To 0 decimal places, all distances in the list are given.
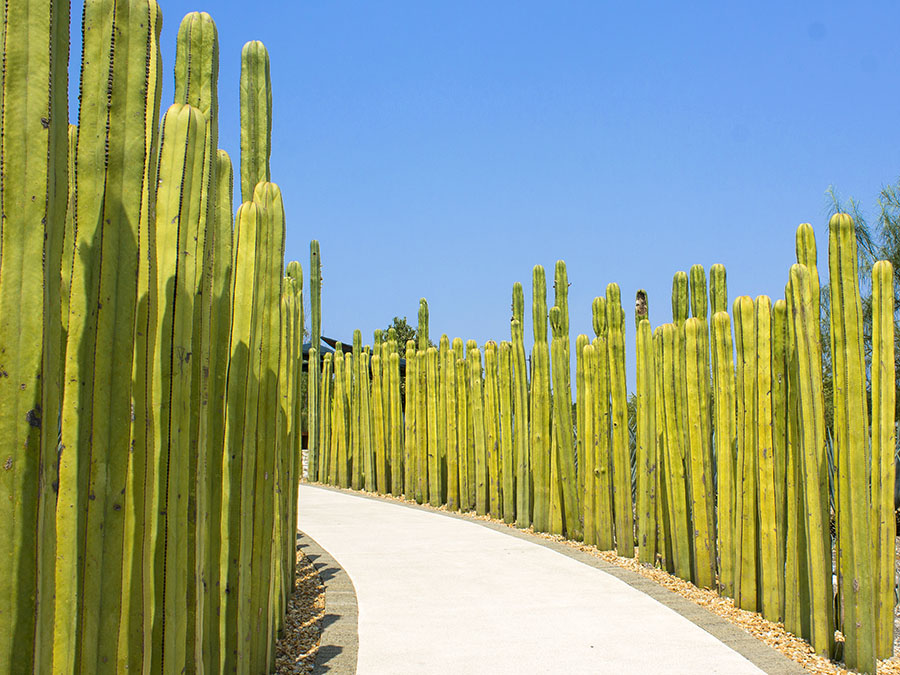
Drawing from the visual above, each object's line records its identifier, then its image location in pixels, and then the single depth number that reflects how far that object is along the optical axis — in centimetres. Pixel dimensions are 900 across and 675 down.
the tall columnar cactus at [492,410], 764
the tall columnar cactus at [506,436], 739
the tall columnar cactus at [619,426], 578
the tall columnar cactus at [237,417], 283
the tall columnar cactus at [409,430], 940
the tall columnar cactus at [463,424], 823
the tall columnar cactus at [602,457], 594
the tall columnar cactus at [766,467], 400
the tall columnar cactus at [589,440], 603
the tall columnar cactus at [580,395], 618
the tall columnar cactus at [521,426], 714
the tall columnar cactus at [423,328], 964
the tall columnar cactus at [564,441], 660
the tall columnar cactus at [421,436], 916
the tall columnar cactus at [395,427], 974
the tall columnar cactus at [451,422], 841
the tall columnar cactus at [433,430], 874
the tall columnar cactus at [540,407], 684
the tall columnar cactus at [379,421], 987
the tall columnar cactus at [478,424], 785
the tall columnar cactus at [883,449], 363
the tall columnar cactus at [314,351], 826
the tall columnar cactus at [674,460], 496
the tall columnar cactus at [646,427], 539
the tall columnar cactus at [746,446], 411
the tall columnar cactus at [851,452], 349
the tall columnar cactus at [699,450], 477
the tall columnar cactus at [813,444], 365
